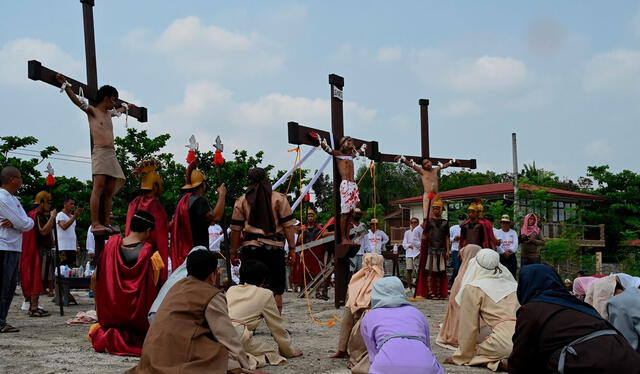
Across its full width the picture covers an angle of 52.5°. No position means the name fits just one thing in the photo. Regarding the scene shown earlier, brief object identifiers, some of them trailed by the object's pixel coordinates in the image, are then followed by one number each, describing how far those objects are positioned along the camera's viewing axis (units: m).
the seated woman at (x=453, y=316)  7.31
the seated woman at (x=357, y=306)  6.00
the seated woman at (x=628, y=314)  4.46
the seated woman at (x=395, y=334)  4.56
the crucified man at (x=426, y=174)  12.64
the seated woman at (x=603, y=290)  5.16
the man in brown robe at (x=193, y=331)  4.59
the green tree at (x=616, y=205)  37.47
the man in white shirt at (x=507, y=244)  12.73
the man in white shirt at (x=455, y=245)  13.24
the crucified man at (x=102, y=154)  7.82
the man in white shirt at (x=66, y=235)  11.89
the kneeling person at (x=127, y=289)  6.56
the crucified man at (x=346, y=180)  10.44
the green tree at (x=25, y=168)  24.38
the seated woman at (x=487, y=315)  6.09
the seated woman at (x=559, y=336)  3.73
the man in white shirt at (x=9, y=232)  7.75
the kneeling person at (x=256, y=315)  6.09
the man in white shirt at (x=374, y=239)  14.52
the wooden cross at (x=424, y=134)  13.15
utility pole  26.39
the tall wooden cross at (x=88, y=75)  7.43
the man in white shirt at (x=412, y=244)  15.16
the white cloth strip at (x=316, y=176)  10.62
